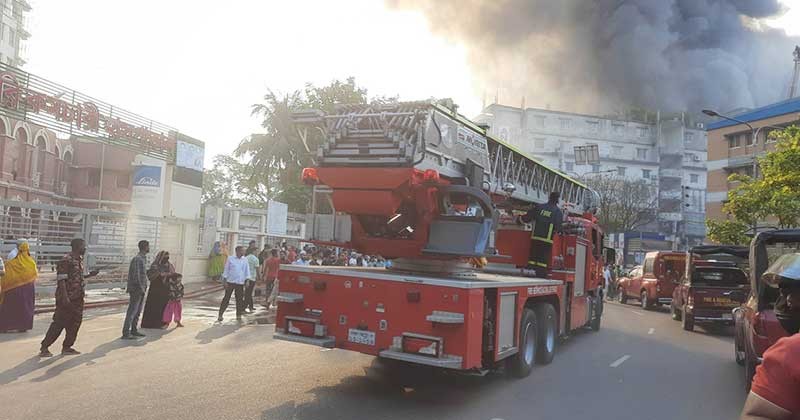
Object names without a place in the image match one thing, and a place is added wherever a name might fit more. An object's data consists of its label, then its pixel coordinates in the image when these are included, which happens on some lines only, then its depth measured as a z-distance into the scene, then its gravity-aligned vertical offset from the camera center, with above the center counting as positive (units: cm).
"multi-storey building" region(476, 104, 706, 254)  7756 +1400
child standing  1156 -148
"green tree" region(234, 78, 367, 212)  3291 +503
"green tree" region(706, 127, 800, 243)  1694 +203
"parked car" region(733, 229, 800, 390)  671 -61
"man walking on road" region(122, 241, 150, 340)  1003 -110
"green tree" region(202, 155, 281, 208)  6409 +470
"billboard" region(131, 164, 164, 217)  2817 +157
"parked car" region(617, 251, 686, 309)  2105 -87
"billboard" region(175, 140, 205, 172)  2794 +336
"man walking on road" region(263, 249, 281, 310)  1591 -108
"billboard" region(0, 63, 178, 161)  2016 +401
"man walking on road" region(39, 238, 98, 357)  848 -114
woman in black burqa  1129 -141
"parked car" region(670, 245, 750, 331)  1412 -74
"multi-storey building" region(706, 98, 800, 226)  3600 +747
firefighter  1003 +27
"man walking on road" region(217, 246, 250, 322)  1315 -104
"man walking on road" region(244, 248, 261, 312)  1520 -129
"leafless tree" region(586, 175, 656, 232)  5094 +412
